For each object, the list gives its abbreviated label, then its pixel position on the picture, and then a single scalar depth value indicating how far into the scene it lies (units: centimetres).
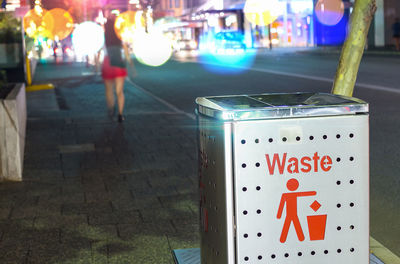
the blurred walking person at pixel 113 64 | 1154
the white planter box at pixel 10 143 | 688
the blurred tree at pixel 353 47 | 448
